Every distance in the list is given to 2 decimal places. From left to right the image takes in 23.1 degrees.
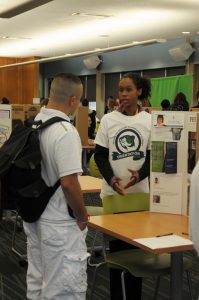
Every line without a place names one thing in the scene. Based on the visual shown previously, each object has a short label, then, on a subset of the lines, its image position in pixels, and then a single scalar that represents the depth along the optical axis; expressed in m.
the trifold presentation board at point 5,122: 5.75
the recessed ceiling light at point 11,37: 13.36
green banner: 11.77
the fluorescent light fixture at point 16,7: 8.01
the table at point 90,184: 3.94
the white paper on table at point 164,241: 2.27
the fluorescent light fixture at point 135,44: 9.62
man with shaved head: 2.28
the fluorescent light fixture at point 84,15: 9.70
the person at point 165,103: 9.30
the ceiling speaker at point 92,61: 15.80
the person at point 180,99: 8.23
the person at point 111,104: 11.16
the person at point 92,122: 10.30
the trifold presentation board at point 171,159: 3.01
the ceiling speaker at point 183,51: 12.16
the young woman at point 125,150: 3.03
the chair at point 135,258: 2.71
